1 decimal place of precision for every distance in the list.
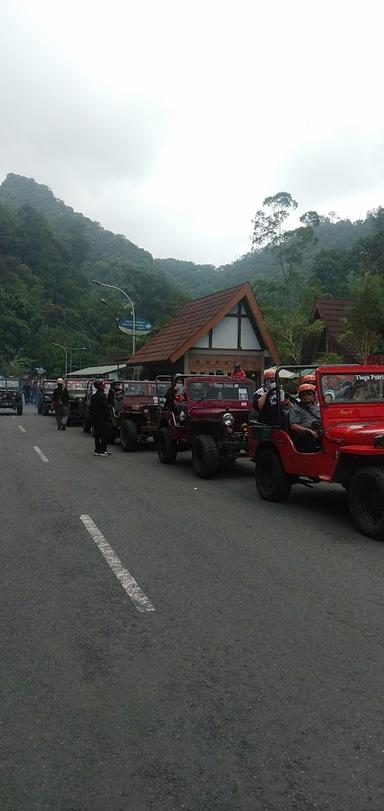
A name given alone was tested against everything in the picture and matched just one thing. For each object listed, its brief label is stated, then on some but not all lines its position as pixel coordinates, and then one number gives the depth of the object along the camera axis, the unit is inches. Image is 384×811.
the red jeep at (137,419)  569.6
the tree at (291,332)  1054.0
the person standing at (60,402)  784.9
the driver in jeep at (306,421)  293.3
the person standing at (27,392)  1889.3
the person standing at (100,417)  511.8
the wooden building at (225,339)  1015.3
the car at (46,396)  1182.9
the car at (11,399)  1183.6
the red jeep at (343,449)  247.4
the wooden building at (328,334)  1047.1
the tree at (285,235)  2423.7
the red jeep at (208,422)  398.6
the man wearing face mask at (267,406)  328.2
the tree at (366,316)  768.9
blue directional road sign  1244.6
